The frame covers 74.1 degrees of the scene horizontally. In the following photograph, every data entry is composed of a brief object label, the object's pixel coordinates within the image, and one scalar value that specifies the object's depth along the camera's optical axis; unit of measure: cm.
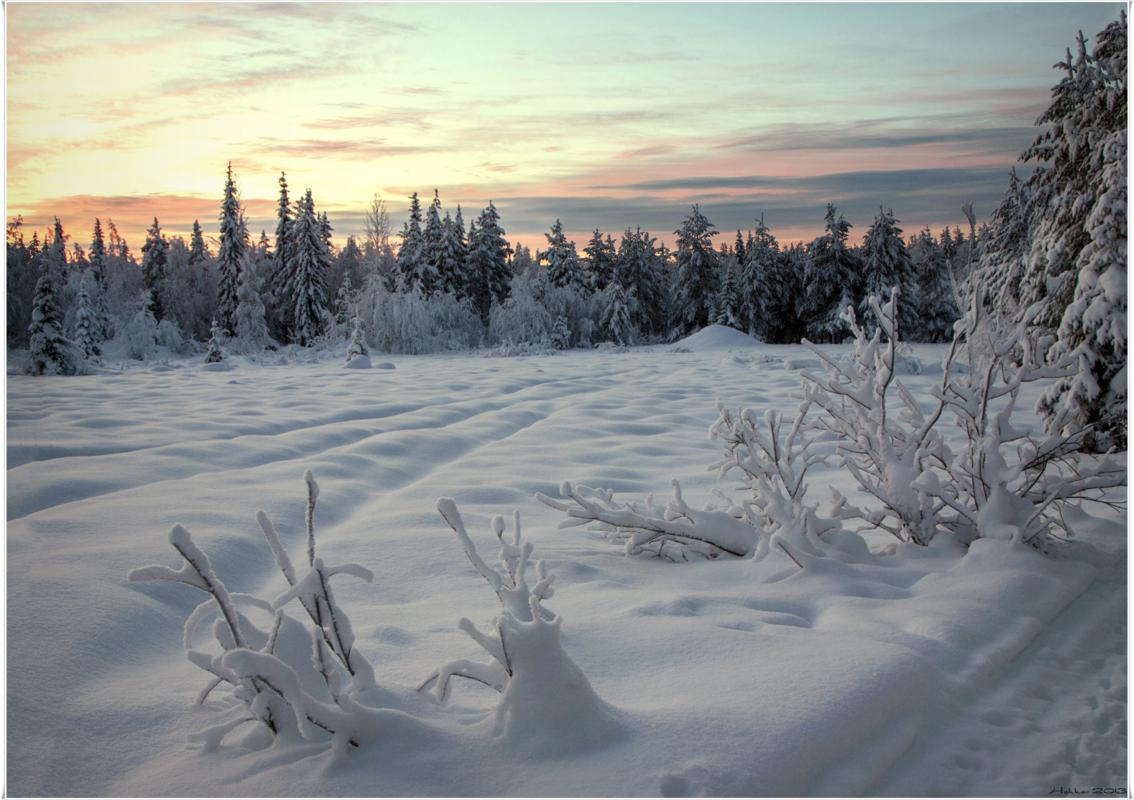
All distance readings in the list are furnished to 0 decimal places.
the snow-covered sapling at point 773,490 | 383
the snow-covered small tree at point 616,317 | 3117
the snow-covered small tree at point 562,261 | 3359
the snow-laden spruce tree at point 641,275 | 3844
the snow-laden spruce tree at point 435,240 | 3356
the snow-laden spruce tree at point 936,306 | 3356
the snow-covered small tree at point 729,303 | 3642
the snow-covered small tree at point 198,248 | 4325
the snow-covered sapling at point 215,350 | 2293
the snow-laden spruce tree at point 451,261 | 3347
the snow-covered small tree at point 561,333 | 2819
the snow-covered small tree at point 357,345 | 2176
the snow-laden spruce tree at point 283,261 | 3691
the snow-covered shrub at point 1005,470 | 402
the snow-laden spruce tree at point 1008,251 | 1151
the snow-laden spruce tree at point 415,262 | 3278
